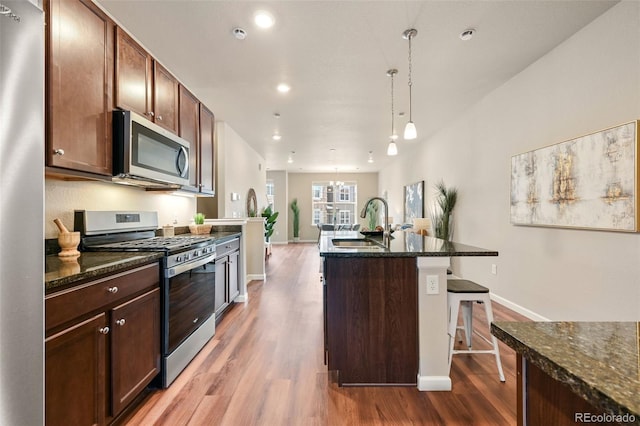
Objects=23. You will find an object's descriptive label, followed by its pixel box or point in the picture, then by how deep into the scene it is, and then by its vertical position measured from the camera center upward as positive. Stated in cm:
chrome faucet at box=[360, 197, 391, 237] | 257 -9
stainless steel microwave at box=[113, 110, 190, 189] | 197 +47
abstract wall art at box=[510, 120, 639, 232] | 210 +26
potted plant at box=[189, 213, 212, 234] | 344 -15
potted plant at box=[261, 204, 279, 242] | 683 -14
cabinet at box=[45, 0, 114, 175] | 152 +75
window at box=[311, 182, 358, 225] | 1169 +45
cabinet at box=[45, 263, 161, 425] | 117 -65
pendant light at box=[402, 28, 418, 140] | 239 +81
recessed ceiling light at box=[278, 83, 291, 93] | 345 +153
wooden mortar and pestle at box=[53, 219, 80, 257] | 174 -16
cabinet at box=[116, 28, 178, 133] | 205 +105
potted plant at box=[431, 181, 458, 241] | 482 -1
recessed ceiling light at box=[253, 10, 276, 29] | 219 +151
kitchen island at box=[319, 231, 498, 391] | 192 -72
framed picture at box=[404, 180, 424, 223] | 654 +29
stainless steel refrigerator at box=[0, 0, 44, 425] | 84 +1
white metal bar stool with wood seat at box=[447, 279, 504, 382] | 198 -61
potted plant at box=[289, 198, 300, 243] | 1138 -33
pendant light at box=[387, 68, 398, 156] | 306 +82
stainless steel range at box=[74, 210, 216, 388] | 197 -45
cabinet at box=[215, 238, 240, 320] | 307 -72
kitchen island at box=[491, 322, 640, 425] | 44 -28
